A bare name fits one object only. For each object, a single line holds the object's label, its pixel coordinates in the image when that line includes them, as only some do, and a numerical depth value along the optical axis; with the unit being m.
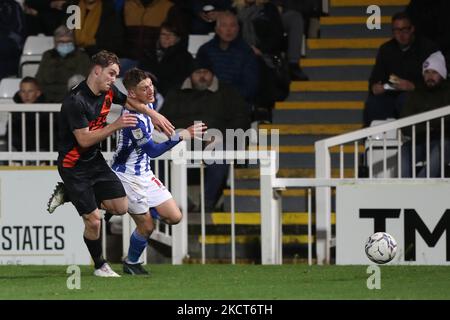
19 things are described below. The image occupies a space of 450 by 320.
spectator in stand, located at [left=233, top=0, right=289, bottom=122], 19.13
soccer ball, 13.95
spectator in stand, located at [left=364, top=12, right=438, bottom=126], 18.11
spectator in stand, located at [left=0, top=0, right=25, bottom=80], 20.38
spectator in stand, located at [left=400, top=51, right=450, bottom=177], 17.39
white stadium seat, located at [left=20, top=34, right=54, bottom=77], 19.88
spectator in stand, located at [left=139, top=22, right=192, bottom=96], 19.06
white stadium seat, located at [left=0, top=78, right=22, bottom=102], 19.53
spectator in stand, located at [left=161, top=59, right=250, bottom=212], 18.05
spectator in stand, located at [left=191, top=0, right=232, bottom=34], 20.27
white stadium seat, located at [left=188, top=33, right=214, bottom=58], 19.98
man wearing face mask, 19.16
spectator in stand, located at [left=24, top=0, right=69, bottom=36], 20.84
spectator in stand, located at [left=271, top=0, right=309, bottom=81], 19.78
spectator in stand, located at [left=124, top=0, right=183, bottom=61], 19.88
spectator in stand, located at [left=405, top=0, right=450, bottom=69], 19.12
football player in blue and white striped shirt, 13.93
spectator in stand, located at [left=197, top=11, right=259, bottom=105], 18.94
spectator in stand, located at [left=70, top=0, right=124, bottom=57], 19.73
